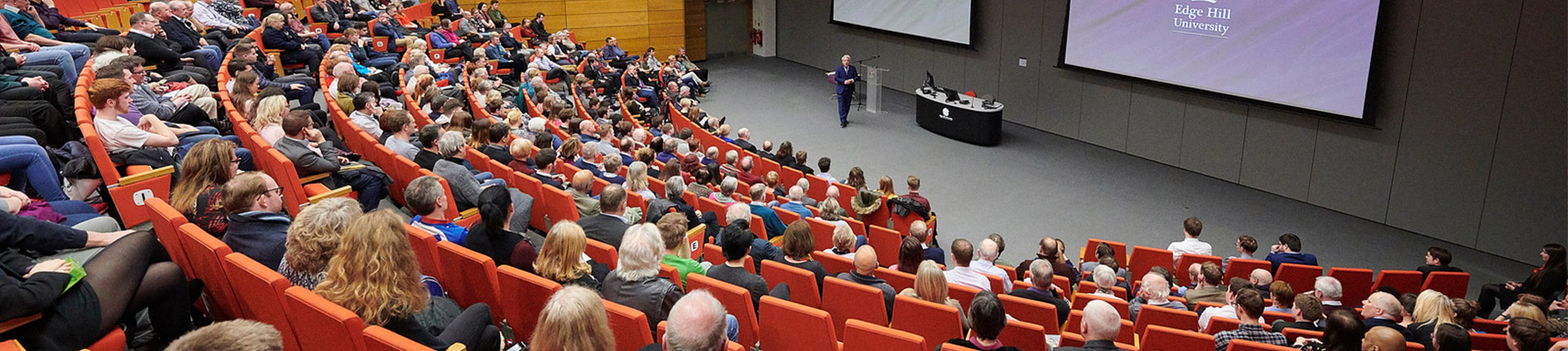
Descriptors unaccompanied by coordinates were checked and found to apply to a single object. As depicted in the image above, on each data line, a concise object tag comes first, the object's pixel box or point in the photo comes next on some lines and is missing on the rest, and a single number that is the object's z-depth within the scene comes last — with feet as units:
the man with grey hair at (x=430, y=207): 12.52
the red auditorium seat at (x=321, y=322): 8.20
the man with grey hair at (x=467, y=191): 16.58
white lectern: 46.21
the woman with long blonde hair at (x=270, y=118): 16.63
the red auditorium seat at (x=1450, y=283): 19.85
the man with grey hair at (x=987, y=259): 17.33
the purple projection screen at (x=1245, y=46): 28.53
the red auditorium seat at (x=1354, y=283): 20.04
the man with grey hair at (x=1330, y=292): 16.99
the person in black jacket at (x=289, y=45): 27.45
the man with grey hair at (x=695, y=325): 8.34
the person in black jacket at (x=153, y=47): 21.22
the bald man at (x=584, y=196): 17.90
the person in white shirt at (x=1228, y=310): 15.60
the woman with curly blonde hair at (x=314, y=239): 9.48
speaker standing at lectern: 42.32
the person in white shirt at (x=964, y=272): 16.24
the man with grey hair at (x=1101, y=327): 11.01
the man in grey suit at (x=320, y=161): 15.28
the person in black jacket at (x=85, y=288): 8.04
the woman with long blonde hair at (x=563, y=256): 11.33
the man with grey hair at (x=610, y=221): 15.06
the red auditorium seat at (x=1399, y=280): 20.06
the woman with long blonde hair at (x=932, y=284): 13.16
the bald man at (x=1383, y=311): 15.38
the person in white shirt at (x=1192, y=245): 21.94
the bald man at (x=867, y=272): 13.85
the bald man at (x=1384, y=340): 11.97
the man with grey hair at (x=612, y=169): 21.27
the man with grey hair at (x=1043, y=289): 15.38
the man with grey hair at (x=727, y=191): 21.95
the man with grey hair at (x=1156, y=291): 15.64
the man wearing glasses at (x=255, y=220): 10.21
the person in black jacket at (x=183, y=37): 23.25
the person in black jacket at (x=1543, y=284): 19.63
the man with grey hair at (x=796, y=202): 22.72
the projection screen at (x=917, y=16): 46.14
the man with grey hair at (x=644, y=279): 11.29
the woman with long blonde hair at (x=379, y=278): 8.75
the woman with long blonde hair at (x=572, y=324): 7.76
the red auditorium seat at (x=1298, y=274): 19.85
